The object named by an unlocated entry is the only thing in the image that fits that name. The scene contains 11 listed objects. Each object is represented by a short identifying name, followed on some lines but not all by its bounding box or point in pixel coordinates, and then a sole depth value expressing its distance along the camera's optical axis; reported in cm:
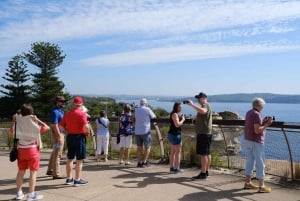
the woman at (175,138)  715
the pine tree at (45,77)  4572
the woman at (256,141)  580
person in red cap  613
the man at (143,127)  780
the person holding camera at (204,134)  660
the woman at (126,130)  824
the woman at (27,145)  534
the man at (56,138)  646
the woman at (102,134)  866
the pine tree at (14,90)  4639
